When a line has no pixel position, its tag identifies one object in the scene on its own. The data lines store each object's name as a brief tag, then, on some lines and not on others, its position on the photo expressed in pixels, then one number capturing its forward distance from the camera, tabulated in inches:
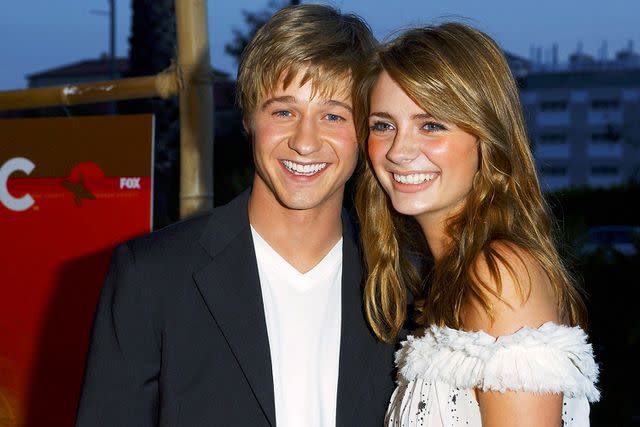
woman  88.5
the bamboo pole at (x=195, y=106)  129.3
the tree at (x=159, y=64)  289.6
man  97.2
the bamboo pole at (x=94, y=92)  131.0
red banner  124.1
